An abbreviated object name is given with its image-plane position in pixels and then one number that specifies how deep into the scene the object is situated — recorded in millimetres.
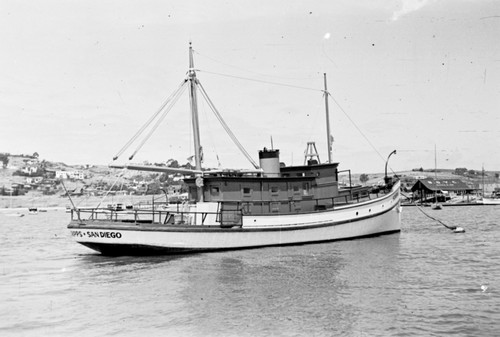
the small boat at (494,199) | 107312
